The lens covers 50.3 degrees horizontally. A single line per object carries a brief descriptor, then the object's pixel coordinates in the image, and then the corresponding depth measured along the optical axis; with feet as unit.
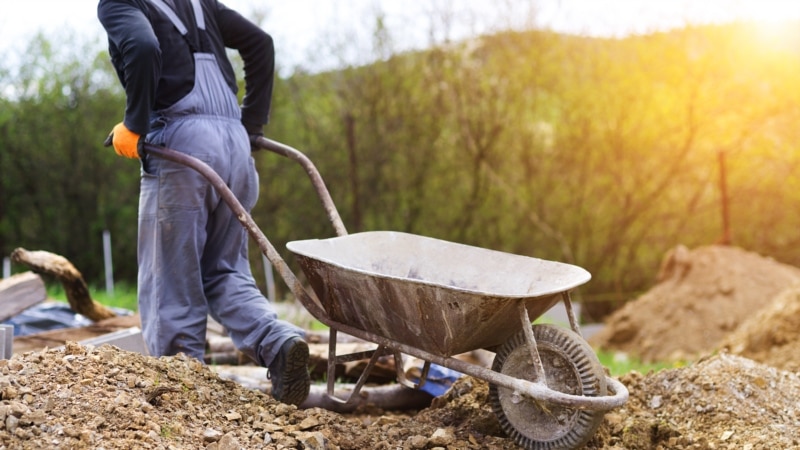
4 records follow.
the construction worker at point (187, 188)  10.46
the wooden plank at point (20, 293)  13.88
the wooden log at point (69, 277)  14.20
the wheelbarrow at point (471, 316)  8.69
